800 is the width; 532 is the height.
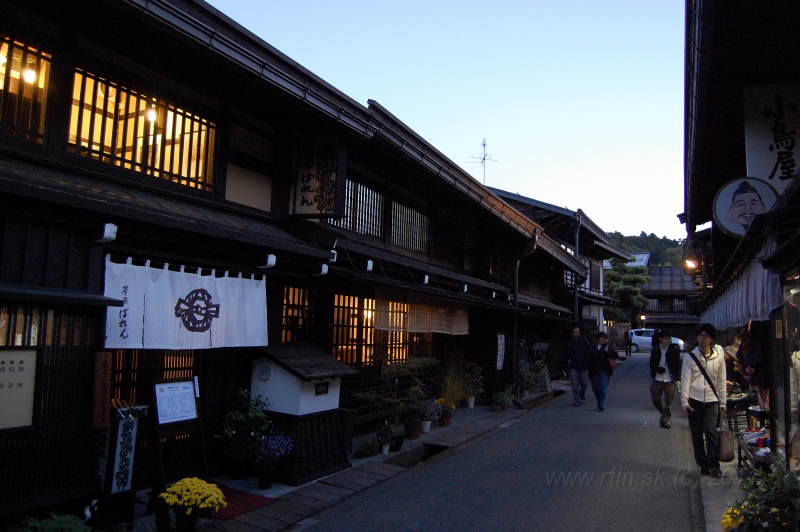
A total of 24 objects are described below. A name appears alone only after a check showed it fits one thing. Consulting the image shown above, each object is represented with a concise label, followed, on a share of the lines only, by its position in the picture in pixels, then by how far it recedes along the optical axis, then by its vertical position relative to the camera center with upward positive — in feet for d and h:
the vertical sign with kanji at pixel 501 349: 55.47 -2.18
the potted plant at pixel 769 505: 15.87 -4.74
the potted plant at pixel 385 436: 34.06 -6.59
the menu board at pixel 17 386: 16.30 -2.10
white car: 167.80 -2.79
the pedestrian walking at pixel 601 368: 53.01 -3.48
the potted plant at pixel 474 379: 51.88 -4.79
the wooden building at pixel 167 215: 17.71 +3.94
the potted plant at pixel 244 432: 25.70 -5.00
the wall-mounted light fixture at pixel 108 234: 19.06 +2.63
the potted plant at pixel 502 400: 52.85 -6.63
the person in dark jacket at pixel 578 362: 55.72 -3.13
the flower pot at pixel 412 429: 38.40 -6.89
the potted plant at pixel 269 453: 25.26 -5.78
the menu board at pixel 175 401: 21.53 -3.17
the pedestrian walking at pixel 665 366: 43.04 -2.57
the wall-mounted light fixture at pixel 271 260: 26.44 +2.67
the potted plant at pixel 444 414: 43.62 -6.63
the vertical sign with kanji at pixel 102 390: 18.58 -2.41
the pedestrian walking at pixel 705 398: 27.91 -3.13
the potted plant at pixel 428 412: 40.27 -6.10
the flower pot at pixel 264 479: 25.44 -6.95
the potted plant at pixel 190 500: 19.16 -5.98
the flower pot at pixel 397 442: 34.71 -7.09
